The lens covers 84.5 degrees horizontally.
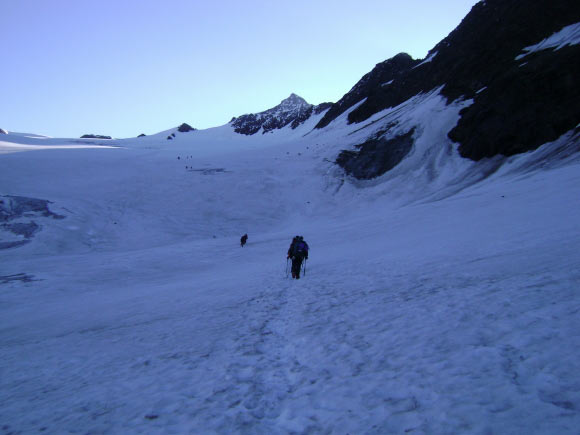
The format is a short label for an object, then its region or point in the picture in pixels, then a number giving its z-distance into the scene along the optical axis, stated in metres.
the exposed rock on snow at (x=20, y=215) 22.44
